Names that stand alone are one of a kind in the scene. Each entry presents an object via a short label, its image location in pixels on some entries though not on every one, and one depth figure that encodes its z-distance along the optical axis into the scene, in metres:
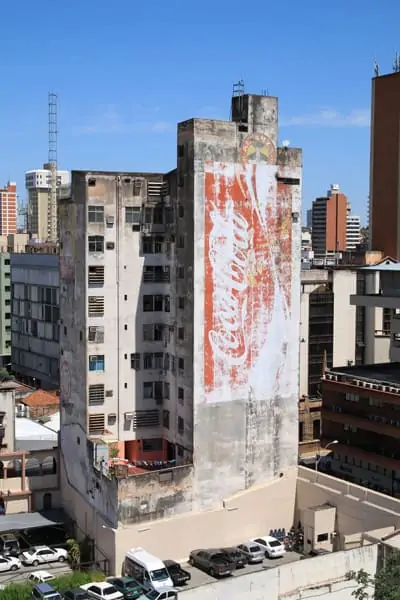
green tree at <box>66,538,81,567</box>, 47.73
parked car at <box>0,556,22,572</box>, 46.00
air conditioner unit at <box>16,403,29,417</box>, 72.15
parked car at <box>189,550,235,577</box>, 45.16
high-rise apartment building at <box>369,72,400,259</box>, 86.62
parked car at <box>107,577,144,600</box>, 41.91
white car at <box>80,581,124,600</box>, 41.12
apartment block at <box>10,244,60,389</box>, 96.12
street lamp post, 58.31
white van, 42.50
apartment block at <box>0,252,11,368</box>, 116.75
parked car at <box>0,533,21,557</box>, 48.22
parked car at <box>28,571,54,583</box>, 43.72
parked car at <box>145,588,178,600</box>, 40.39
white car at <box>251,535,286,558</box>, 48.34
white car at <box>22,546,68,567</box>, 47.38
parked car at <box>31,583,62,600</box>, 39.94
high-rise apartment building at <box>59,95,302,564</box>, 49.34
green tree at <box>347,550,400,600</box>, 36.19
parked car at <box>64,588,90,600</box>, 40.12
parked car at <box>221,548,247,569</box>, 46.16
